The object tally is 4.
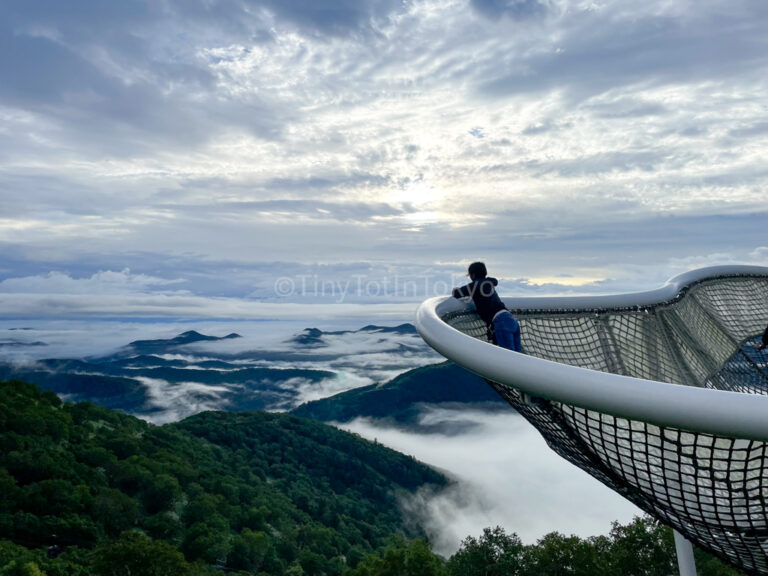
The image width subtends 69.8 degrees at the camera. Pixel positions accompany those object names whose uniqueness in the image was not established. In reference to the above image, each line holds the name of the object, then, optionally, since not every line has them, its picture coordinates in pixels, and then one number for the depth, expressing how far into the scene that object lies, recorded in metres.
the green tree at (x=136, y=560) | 33.97
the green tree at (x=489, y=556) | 29.59
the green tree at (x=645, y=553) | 23.22
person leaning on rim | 5.19
